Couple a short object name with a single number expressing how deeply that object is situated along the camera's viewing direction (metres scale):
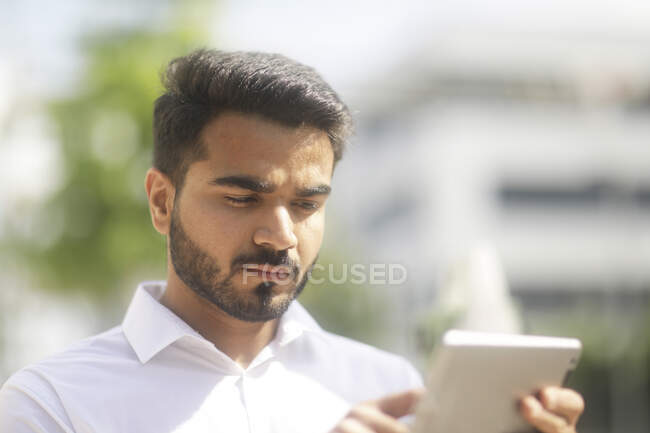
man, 1.77
